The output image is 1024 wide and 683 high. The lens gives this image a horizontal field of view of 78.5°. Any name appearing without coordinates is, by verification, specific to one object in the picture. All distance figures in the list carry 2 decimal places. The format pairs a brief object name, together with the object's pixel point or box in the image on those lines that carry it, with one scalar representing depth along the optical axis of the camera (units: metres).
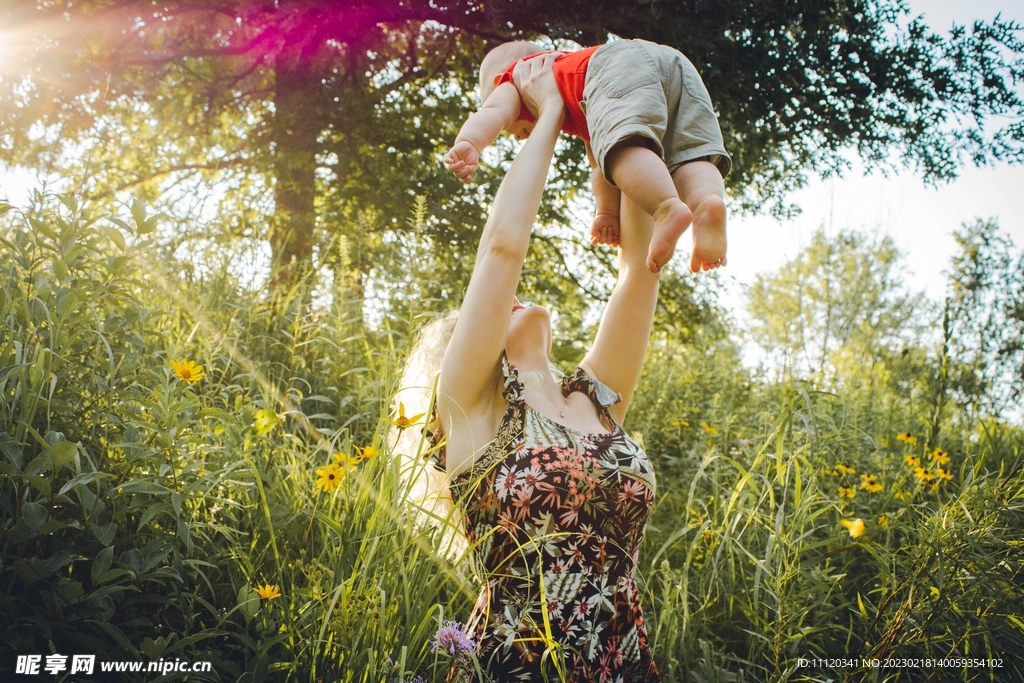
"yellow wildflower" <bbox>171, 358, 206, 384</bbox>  1.59
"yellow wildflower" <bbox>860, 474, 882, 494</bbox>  2.38
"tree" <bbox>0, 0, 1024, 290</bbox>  3.99
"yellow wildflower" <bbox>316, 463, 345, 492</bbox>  1.67
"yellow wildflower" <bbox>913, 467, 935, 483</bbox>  2.28
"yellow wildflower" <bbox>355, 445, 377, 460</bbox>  1.62
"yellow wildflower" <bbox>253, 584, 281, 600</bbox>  1.50
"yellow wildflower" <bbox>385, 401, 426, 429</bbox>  1.49
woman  1.49
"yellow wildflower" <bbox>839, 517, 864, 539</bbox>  1.75
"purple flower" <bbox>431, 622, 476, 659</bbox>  1.29
